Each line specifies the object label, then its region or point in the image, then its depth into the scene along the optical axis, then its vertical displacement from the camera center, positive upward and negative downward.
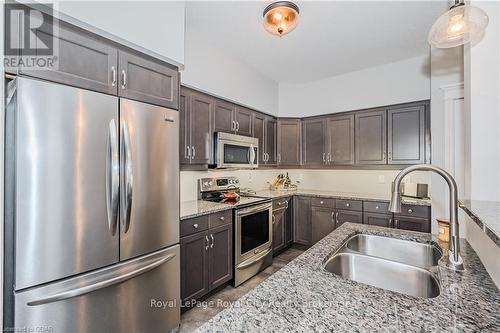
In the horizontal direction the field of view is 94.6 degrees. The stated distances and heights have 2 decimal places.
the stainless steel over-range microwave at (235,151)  2.77 +0.21
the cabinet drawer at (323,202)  3.41 -0.52
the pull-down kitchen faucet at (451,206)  1.00 -0.17
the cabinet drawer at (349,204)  3.18 -0.52
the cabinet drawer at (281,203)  3.31 -0.52
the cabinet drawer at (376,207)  3.00 -0.52
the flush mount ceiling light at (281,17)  1.94 +1.30
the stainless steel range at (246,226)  2.59 -0.71
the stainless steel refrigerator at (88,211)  1.15 -0.26
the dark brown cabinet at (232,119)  2.88 +0.66
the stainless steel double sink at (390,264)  1.11 -0.53
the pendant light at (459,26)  1.18 +0.78
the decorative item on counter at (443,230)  1.35 -0.38
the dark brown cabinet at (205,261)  2.08 -0.92
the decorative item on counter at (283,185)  4.06 -0.31
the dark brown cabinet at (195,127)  2.46 +0.45
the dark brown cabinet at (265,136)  3.59 +0.51
